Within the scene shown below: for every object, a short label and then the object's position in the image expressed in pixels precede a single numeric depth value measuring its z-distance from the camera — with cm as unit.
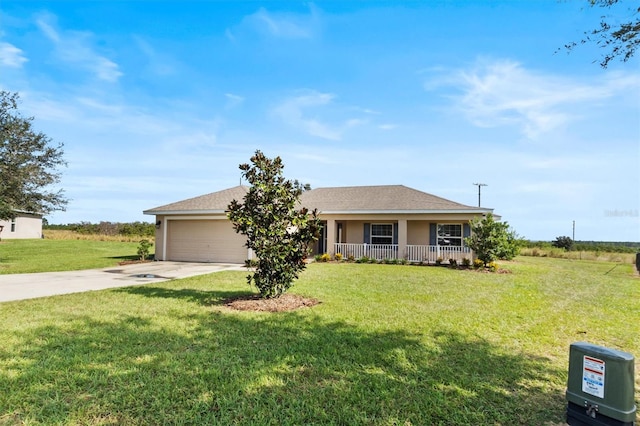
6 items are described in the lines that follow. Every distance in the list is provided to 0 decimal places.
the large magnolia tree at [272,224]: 749
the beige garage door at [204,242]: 1738
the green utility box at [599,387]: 261
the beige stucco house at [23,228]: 3134
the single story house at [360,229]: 1739
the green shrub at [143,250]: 1784
